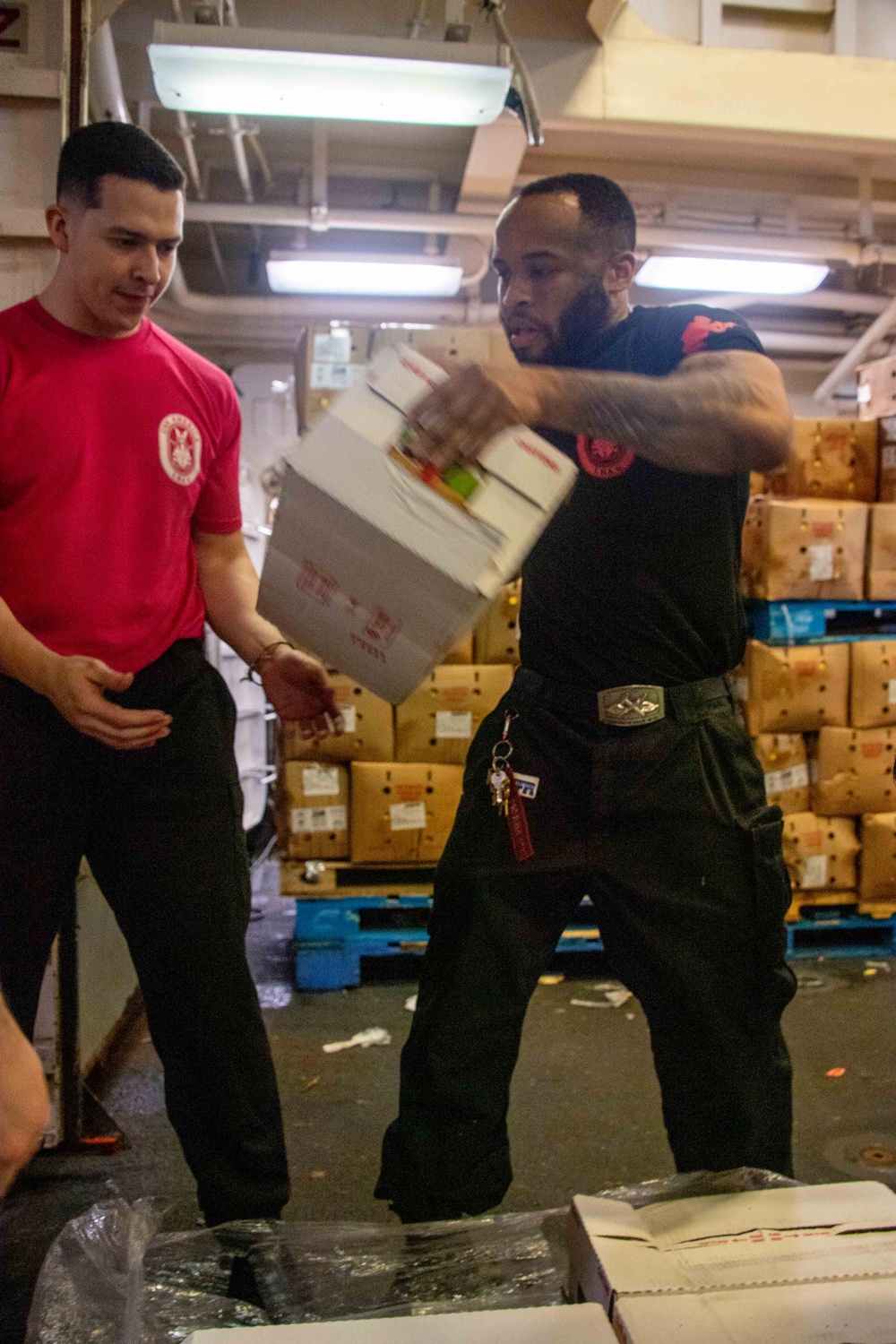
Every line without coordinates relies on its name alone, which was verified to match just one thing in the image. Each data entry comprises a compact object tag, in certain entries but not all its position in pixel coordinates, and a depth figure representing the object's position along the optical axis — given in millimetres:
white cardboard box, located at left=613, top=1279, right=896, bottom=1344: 964
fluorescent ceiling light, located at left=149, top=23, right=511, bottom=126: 3088
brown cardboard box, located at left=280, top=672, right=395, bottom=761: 3775
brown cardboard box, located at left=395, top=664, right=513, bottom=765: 3803
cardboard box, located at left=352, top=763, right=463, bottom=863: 3791
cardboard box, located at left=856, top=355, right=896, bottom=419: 4637
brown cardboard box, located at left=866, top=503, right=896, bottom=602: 4059
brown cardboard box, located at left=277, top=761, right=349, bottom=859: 3828
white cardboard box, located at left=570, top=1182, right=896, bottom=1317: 1059
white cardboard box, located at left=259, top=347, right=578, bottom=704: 1150
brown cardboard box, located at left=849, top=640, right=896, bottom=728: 4062
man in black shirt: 1498
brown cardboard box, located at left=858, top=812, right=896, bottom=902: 4102
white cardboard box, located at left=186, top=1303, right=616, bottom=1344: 959
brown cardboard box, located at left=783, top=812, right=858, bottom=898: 4070
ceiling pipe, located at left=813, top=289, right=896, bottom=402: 6219
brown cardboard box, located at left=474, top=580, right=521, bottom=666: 3889
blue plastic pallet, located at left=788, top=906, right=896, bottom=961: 4156
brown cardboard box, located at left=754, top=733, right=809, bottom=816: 4055
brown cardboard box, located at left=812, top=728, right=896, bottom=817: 4070
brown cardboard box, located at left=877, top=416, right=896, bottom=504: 4141
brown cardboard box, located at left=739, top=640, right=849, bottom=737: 3992
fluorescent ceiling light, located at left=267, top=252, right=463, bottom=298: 5137
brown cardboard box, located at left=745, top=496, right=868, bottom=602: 3977
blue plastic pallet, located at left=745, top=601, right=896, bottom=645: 4062
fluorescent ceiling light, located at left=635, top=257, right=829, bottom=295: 5145
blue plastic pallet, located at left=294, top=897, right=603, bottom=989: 3805
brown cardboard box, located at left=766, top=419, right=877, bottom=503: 4168
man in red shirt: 1634
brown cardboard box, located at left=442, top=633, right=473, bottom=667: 3850
